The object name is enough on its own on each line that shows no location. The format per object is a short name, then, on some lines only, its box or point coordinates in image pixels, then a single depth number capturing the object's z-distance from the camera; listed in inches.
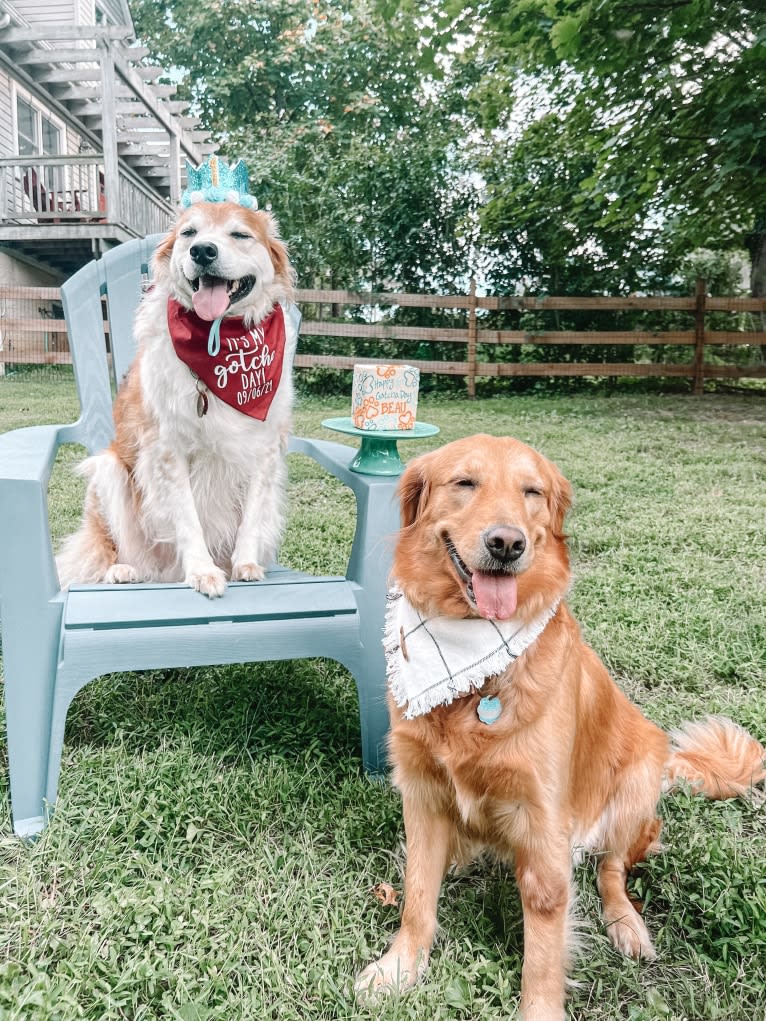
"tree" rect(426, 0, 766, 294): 263.3
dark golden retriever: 54.7
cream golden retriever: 83.5
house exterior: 418.9
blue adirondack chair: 69.4
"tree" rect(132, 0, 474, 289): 413.1
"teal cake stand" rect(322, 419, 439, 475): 82.4
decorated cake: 80.0
